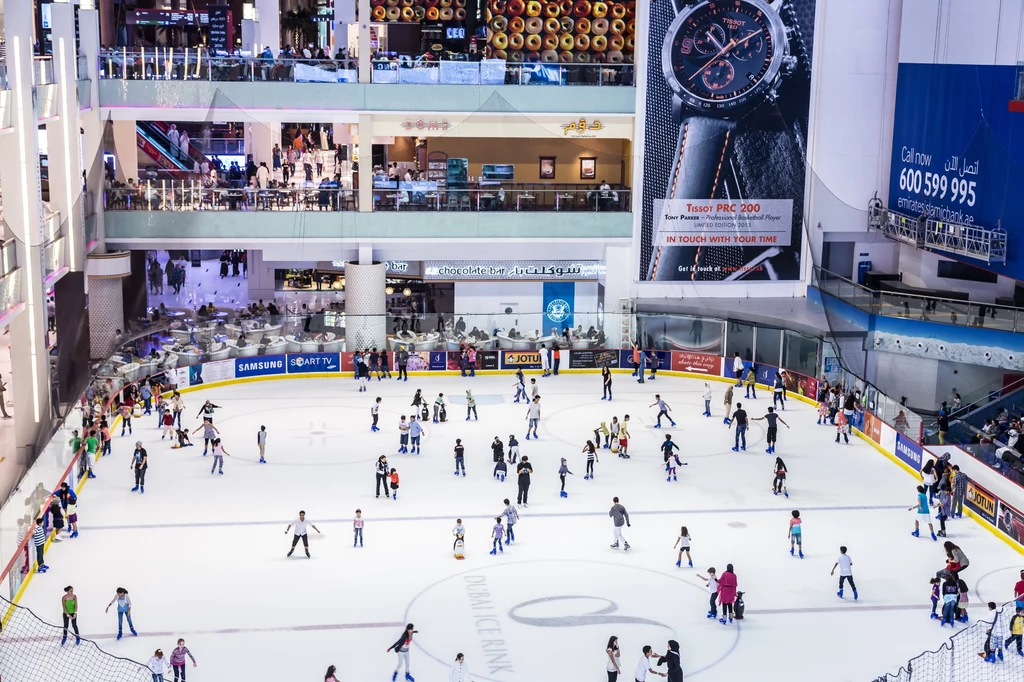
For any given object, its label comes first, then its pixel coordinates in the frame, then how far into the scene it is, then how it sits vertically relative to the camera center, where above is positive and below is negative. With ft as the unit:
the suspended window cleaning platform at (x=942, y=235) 116.37 -8.54
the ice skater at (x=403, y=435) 99.19 -23.11
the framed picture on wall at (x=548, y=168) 154.51 -3.53
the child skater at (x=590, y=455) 92.32 -22.72
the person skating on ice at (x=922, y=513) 83.51 -24.15
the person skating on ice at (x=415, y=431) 99.50 -22.74
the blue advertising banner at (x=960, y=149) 114.83 -0.14
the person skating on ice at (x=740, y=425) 100.53 -22.15
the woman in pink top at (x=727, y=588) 68.44 -23.64
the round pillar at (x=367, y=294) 131.85 -16.63
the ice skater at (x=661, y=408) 107.76 -22.33
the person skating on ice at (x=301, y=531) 77.32 -23.86
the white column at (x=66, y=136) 112.37 -0.60
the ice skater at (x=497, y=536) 78.18 -24.17
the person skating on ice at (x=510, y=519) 79.00 -23.38
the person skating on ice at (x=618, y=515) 78.33 -22.79
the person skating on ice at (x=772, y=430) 99.45 -22.20
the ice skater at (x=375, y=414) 105.19 -22.88
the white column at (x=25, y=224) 93.04 -7.10
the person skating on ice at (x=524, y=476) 86.22 -22.54
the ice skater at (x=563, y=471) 88.89 -22.91
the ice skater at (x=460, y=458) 93.40 -23.36
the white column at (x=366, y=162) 131.13 -2.71
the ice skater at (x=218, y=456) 94.12 -23.68
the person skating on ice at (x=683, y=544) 75.87 -23.80
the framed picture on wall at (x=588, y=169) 153.99 -3.47
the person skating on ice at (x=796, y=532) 77.92 -23.51
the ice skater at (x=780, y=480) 89.80 -23.58
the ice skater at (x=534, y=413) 103.76 -22.10
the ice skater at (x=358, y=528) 79.20 -24.22
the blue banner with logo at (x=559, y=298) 142.92 -17.67
